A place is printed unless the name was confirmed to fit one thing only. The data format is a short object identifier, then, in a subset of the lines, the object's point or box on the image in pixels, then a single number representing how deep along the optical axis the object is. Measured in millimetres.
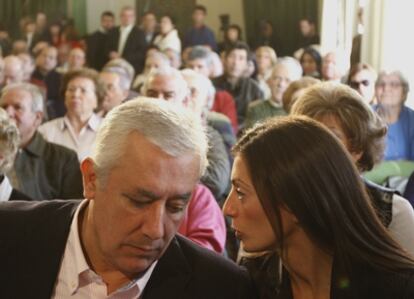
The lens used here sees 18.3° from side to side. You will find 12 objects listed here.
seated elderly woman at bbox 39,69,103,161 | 7888
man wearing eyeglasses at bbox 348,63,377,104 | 7925
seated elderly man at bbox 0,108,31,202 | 5252
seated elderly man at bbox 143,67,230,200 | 6082
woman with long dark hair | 2825
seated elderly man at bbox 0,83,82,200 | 6098
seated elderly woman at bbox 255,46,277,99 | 14150
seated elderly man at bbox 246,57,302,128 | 9597
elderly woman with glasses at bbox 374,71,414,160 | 6906
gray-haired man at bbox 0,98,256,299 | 2719
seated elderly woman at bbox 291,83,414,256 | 4154
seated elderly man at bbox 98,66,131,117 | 9270
